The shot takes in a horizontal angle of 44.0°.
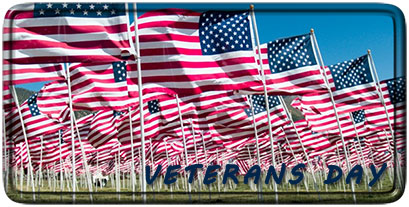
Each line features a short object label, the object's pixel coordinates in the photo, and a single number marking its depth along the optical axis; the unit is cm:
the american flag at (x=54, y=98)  1364
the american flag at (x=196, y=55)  837
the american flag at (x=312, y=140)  2121
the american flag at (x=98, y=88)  1156
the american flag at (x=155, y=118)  1608
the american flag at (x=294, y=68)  1086
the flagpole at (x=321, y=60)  1069
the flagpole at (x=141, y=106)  616
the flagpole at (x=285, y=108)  1690
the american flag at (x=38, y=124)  1336
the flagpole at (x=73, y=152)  626
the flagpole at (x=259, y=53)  607
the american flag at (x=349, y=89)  1279
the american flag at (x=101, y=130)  1998
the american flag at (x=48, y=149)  2183
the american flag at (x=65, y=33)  618
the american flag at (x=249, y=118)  1720
